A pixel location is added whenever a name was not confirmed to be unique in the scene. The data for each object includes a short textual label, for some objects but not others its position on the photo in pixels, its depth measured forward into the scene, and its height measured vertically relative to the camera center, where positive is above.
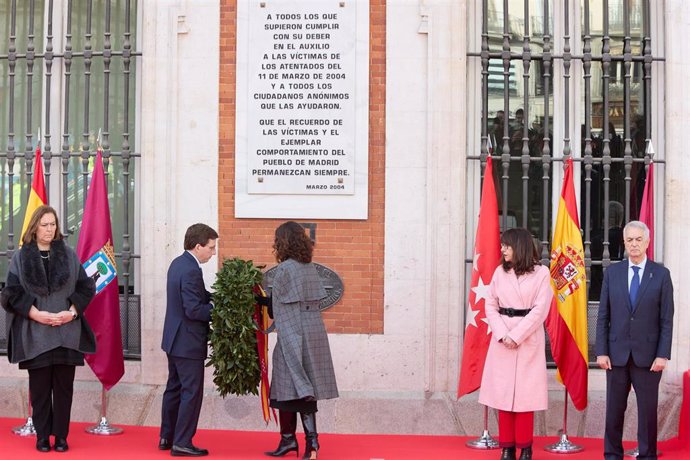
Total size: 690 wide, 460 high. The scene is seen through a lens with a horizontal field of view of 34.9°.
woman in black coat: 8.15 -0.58
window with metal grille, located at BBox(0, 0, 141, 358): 10.15 +1.23
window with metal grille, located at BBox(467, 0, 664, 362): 9.83 +1.24
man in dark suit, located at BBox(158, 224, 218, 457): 8.05 -0.63
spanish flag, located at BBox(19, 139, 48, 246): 9.31 +0.43
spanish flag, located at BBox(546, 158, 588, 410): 8.73 -0.59
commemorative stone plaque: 9.59 +1.19
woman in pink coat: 8.02 -0.70
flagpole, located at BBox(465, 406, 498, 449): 8.87 -1.60
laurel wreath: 8.02 -0.64
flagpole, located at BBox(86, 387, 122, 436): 9.20 -1.57
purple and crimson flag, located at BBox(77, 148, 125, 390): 9.09 -0.37
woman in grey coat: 7.83 -0.67
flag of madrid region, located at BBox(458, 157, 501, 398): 8.92 -0.40
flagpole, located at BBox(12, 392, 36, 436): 9.02 -1.56
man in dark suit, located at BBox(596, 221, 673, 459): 7.72 -0.64
